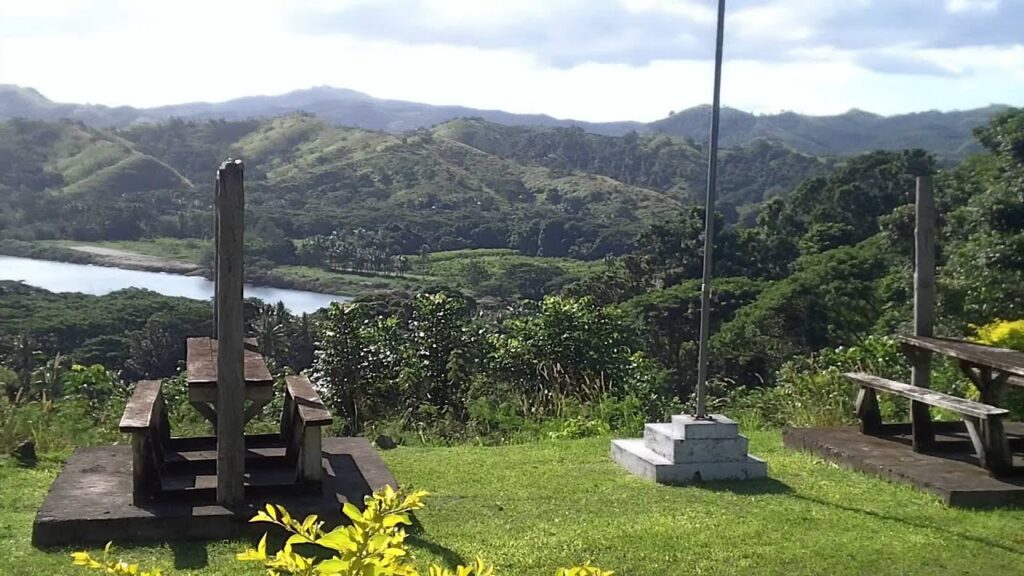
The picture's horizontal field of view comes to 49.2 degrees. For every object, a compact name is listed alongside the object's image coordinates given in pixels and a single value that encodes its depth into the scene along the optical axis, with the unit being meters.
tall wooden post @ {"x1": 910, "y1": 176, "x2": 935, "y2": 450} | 7.56
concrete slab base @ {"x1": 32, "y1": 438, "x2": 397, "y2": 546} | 5.33
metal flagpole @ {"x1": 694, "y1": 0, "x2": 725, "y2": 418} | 6.62
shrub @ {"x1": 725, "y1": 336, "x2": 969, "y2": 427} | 9.57
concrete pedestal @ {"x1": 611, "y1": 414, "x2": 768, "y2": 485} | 6.84
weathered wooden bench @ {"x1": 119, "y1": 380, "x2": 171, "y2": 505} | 5.63
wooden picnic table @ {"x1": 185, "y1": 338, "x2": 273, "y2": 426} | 5.84
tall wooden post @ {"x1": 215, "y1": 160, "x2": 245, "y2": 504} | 5.62
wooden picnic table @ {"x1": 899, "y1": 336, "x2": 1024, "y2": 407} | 6.97
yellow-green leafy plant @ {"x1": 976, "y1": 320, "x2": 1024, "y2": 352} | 10.21
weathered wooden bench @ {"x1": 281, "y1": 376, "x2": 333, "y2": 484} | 5.89
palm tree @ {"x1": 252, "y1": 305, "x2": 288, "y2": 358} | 24.66
